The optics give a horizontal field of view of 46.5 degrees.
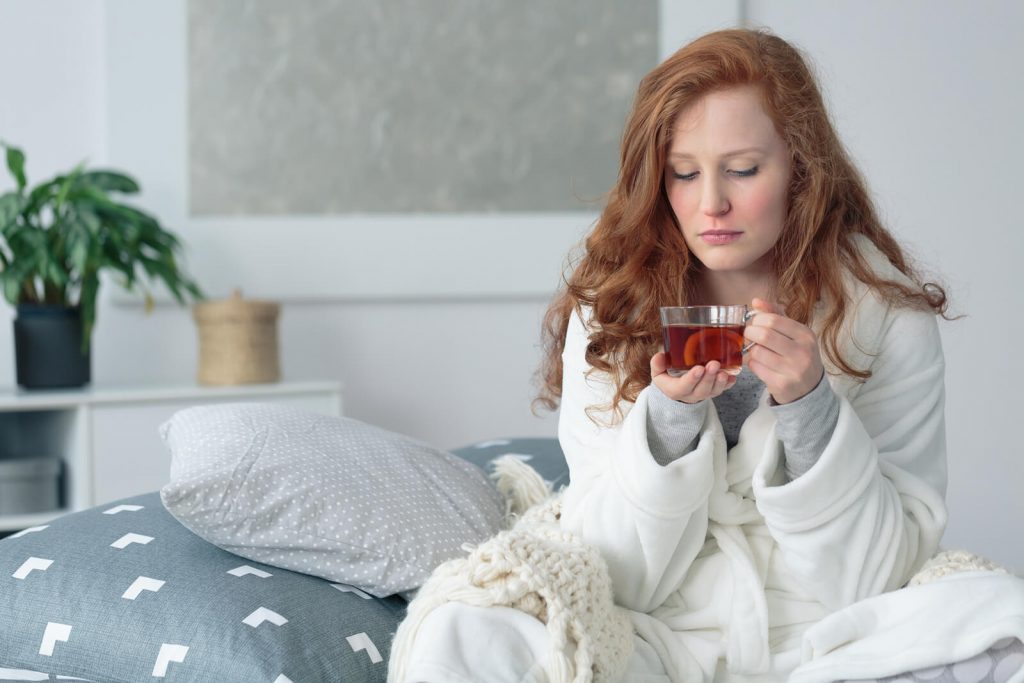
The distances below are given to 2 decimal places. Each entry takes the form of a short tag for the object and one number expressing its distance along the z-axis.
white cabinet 2.87
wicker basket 3.10
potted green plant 2.88
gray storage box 2.78
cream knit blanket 1.24
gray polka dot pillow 1.58
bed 1.43
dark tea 1.26
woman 1.31
